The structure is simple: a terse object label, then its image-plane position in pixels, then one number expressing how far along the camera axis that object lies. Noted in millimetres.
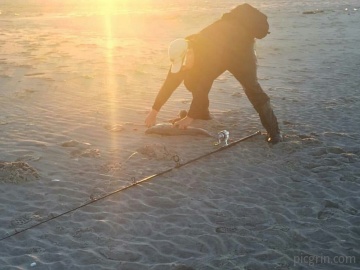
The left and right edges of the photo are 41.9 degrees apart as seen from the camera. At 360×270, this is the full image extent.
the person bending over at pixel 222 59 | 6320
